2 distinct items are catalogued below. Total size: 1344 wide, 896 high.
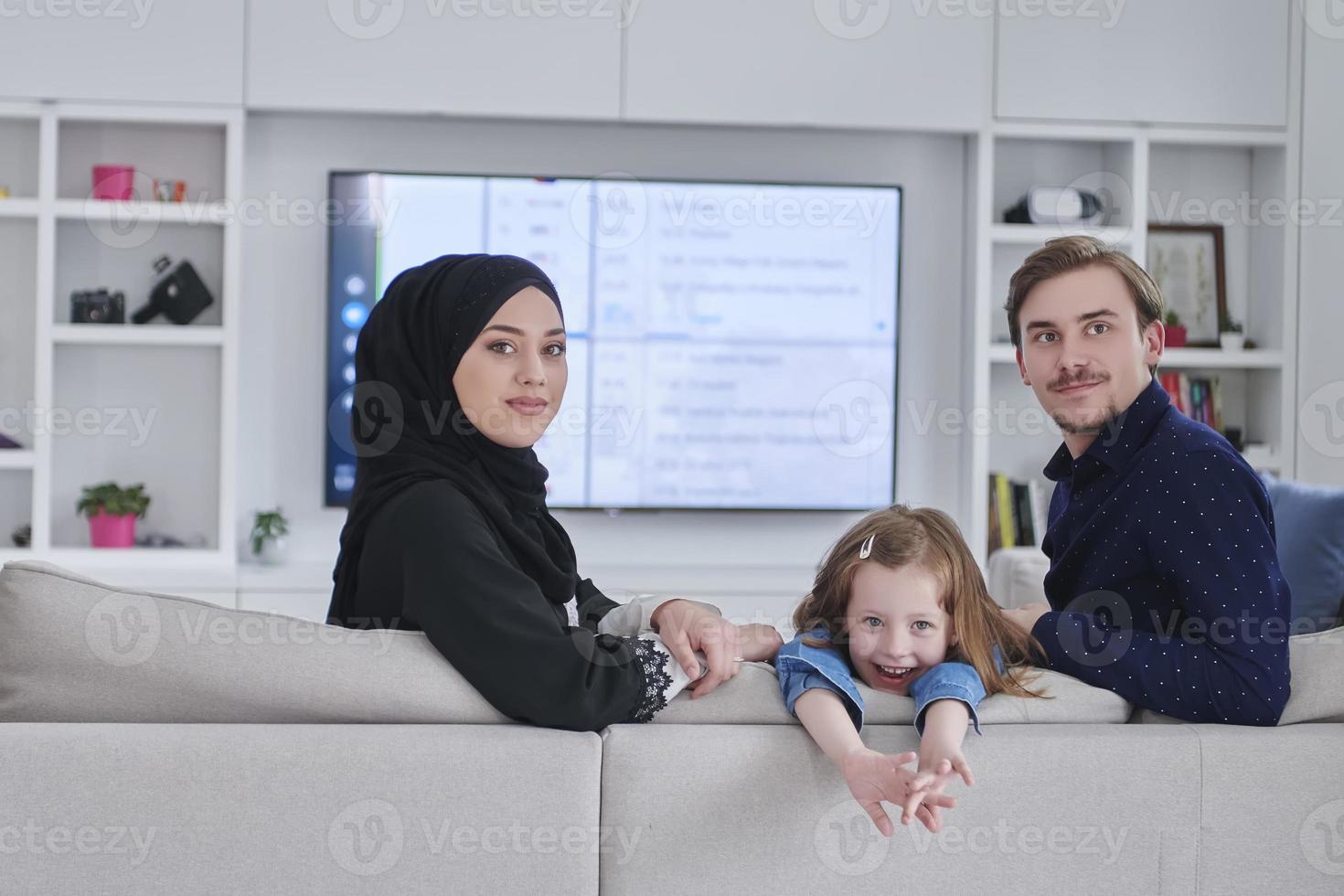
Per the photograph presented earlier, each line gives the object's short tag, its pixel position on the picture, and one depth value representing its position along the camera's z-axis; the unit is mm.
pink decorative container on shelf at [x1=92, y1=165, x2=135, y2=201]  3854
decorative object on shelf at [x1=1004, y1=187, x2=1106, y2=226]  4031
